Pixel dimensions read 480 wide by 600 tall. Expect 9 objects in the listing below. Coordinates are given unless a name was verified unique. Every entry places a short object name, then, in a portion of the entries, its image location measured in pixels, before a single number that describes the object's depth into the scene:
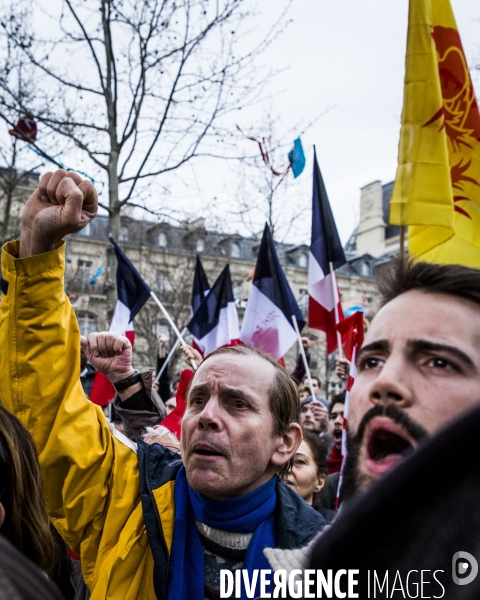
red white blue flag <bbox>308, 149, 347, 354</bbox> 5.84
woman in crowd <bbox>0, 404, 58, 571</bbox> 1.92
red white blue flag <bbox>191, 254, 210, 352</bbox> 8.31
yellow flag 3.76
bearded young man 0.54
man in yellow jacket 1.88
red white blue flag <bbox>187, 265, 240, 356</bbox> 7.25
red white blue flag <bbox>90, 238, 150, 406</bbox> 7.06
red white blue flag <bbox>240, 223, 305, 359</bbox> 6.20
